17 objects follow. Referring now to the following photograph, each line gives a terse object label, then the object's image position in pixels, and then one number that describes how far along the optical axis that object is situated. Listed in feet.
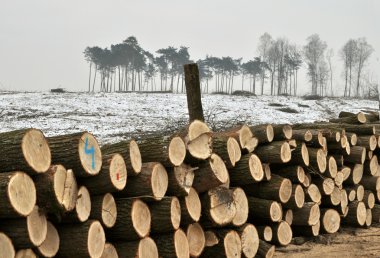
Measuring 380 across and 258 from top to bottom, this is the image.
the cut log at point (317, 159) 22.40
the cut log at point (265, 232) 20.06
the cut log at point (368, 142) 25.62
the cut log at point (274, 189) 20.34
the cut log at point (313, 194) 22.31
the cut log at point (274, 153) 20.57
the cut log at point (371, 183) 26.27
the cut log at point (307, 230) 22.33
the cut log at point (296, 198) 21.18
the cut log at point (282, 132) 21.36
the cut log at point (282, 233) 20.54
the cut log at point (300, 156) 21.72
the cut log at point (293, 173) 21.59
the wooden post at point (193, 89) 24.86
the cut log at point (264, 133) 20.84
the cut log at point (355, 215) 24.52
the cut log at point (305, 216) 21.75
